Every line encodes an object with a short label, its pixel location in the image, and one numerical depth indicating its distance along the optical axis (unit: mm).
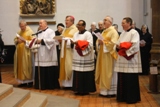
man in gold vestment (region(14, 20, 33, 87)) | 9695
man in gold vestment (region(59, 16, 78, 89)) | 9070
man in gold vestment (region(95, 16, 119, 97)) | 7879
